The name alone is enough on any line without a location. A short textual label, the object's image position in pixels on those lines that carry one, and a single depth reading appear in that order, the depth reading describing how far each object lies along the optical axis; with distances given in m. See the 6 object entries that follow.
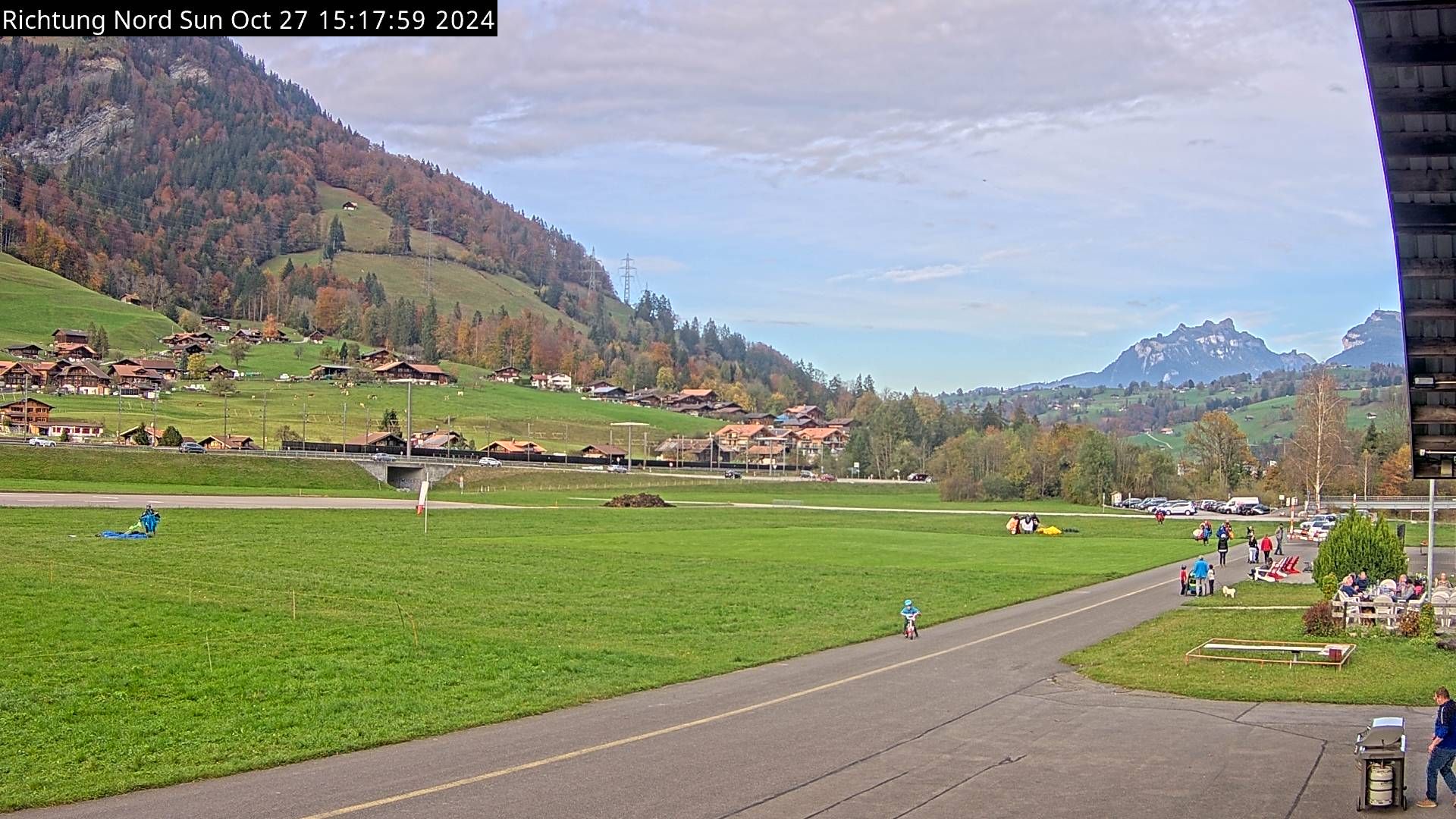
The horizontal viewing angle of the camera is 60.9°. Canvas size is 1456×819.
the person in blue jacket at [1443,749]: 14.29
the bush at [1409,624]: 27.77
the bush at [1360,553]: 35.69
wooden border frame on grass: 24.23
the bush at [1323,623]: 28.31
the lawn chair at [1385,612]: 28.64
